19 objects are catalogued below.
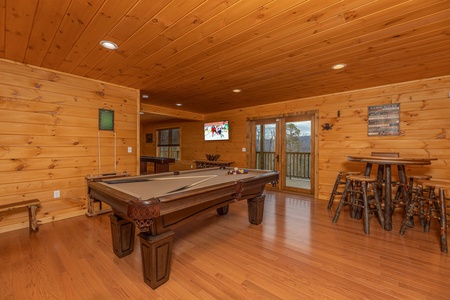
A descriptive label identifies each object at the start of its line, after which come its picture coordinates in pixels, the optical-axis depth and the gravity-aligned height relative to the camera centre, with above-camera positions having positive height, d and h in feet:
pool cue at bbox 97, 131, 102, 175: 11.87 -1.00
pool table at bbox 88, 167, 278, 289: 4.87 -1.55
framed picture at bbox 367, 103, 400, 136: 12.00 +1.59
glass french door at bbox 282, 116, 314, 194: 15.97 -0.65
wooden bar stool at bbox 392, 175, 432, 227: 9.45 -2.65
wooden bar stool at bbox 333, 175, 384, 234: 9.07 -2.59
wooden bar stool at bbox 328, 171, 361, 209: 11.85 -2.37
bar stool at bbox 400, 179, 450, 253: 7.47 -2.41
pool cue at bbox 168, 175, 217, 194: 6.44 -1.32
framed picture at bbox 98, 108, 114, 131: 11.87 +1.62
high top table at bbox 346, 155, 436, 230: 8.38 -1.35
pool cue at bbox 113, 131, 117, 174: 12.63 -0.04
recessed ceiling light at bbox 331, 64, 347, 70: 9.34 +3.73
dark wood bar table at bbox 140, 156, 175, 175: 20.36 -1.68
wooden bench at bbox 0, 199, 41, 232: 8.70 -2.74
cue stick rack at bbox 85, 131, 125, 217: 10.84 -1.63
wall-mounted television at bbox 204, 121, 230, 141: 20.07 +1.60
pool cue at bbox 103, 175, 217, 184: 7.46 -1.33
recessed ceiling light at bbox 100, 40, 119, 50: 7.26 +3.73
